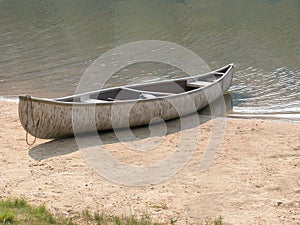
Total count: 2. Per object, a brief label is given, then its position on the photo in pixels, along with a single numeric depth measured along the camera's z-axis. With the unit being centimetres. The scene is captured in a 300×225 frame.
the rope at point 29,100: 1122
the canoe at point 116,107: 1169
